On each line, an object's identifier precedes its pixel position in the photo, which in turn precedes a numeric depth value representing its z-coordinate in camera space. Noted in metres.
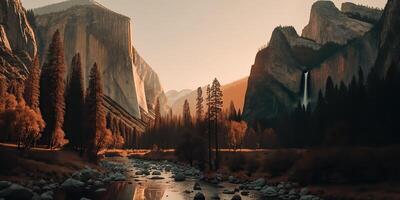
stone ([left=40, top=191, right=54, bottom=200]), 26.36
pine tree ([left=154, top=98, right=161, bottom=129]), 155.00
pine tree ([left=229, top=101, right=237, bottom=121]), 147.48
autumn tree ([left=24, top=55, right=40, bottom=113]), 58.47
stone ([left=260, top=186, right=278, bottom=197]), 34.23
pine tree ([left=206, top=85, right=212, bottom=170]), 61.34
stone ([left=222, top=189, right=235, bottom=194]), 35.06
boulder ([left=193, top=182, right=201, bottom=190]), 37.66
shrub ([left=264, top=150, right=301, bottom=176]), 45.97
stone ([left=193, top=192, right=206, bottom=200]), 30.00
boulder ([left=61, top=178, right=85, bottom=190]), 34.23
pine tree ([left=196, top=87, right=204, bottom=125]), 70.50
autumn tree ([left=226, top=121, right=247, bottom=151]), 102.62
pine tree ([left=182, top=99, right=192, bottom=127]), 139.25
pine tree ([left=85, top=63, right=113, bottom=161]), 59.69
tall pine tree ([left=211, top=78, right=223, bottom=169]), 60.97
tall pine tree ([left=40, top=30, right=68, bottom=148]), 57.72
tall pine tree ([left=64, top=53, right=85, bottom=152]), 62.62
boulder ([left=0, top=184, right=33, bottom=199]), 25.90
